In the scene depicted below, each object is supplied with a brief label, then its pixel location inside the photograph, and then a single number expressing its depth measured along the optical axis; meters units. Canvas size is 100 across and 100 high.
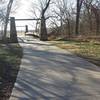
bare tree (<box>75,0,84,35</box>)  16.02
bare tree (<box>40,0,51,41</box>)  15.30
